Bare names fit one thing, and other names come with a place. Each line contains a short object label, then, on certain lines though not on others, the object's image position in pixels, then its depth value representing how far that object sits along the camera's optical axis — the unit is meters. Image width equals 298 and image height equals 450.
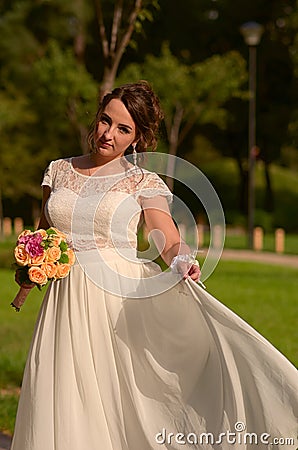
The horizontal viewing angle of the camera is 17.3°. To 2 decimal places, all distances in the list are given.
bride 4.81
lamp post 29.06
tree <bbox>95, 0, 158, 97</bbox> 11.14
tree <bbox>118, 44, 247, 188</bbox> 34.47
